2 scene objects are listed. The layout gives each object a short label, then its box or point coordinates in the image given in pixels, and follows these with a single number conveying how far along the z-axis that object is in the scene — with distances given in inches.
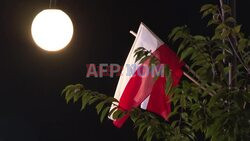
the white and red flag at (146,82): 261.7
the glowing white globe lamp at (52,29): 249.3
